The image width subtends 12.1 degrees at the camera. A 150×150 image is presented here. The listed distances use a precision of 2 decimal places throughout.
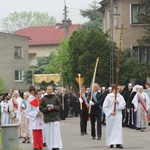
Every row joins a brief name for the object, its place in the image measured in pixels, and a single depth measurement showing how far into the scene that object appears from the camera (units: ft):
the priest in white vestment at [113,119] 67.00
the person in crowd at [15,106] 84.47
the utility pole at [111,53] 124.43
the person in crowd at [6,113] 94.70
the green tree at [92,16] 255.06
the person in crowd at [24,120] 77.36
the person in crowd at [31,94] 67.46
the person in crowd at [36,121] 65.62
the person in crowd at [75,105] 144.85
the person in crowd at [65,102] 142.96
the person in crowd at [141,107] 90.58
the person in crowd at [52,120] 62.08
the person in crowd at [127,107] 97.11
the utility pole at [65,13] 229.08
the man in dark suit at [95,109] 77.20
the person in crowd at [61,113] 138.57
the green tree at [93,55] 145.89
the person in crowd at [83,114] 84.58
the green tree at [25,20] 403.30
